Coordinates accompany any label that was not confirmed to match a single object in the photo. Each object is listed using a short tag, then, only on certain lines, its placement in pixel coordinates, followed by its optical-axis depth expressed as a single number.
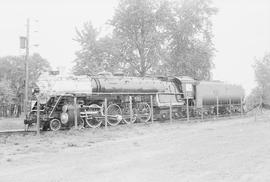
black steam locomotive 18.72
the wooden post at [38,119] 16.08
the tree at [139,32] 43.72
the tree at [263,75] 55.31
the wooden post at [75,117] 17.40
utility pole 30.33
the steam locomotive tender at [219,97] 28.43
